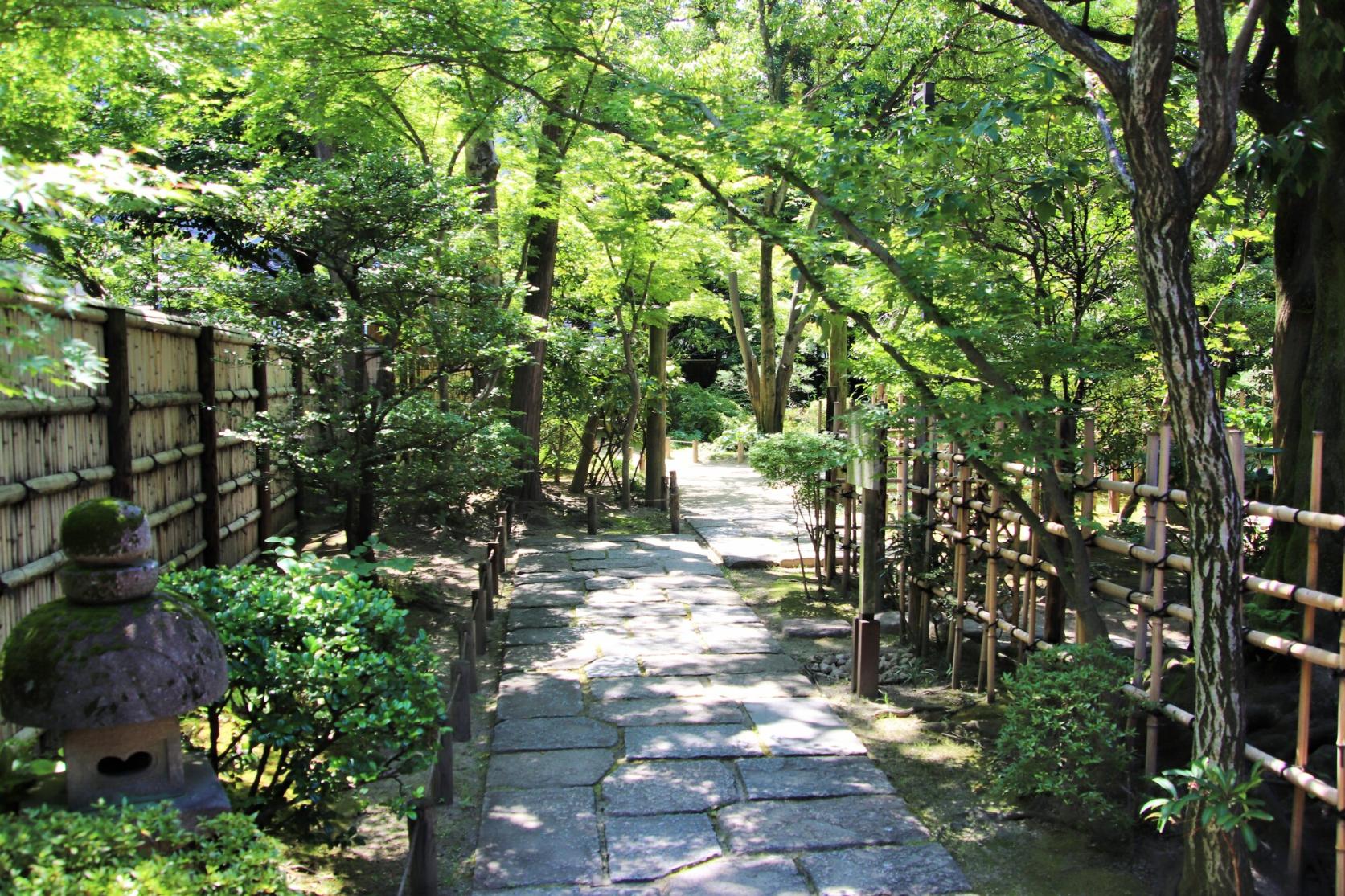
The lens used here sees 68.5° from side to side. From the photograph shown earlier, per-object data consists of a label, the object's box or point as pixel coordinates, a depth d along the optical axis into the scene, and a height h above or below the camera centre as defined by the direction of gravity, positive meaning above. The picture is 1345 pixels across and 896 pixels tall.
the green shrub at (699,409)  26.92 -0.22
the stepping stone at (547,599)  9.05 -1.86
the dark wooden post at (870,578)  6.47 -1.24
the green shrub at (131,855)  2.39 -1.19
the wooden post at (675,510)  13.48 -1.50
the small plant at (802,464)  8.82 -0.59
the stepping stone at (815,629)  8.13 -1.89
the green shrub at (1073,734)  4.41 -1.52
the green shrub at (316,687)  3.77 -1.12
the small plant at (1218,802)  3.25 -1.33
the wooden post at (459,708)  5.48 -1.74
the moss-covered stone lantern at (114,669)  3.02 -0.84
